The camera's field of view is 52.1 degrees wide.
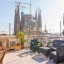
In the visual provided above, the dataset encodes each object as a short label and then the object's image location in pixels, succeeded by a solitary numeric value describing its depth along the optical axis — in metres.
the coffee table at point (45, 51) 2.95
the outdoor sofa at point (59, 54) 2.17
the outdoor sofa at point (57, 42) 3.29
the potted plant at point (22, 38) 4.54
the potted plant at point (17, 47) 4.32
